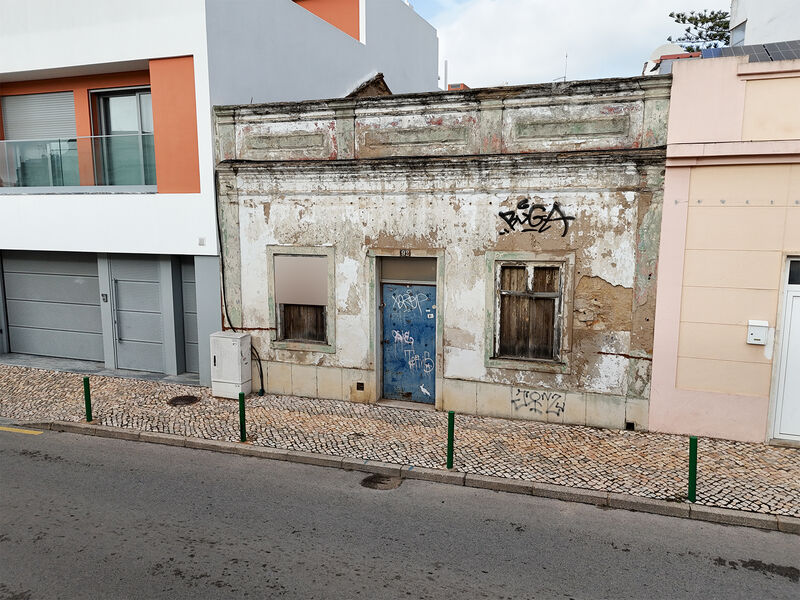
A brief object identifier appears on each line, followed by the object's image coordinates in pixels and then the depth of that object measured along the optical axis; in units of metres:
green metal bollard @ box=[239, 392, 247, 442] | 8.45
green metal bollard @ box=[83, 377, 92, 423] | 9.14
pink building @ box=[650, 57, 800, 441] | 7.80
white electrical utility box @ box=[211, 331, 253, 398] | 10.49
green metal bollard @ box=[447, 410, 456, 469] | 7.26
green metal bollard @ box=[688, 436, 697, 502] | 6.38
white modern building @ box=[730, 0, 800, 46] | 12.16
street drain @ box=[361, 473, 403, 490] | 7.29
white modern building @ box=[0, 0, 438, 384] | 10.74
